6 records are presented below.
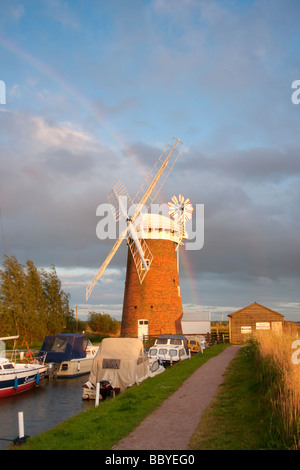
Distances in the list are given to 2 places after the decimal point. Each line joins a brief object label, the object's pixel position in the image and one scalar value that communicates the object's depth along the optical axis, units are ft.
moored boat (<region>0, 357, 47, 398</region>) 65.78
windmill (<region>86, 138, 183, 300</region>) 138.72
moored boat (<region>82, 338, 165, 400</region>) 59.06
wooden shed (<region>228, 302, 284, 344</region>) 139.95
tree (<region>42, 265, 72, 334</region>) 166.61
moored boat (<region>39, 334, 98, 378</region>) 87.10
